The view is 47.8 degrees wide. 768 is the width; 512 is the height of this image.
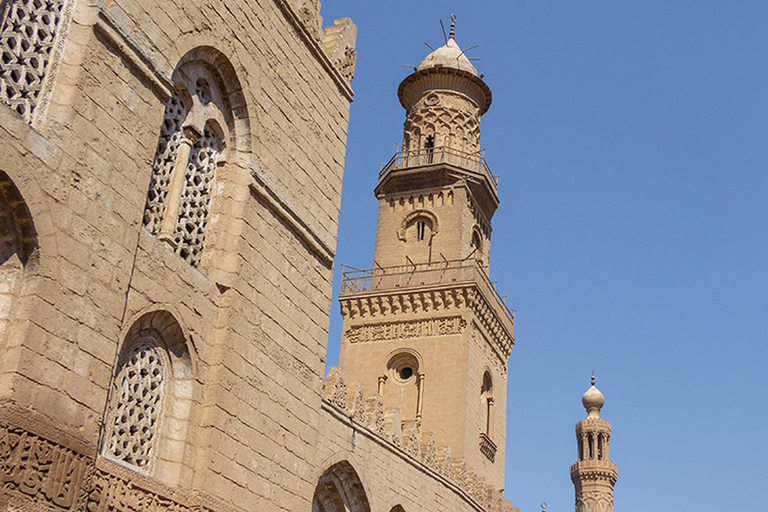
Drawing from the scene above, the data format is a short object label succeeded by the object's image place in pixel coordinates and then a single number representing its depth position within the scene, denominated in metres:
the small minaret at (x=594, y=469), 51.06
